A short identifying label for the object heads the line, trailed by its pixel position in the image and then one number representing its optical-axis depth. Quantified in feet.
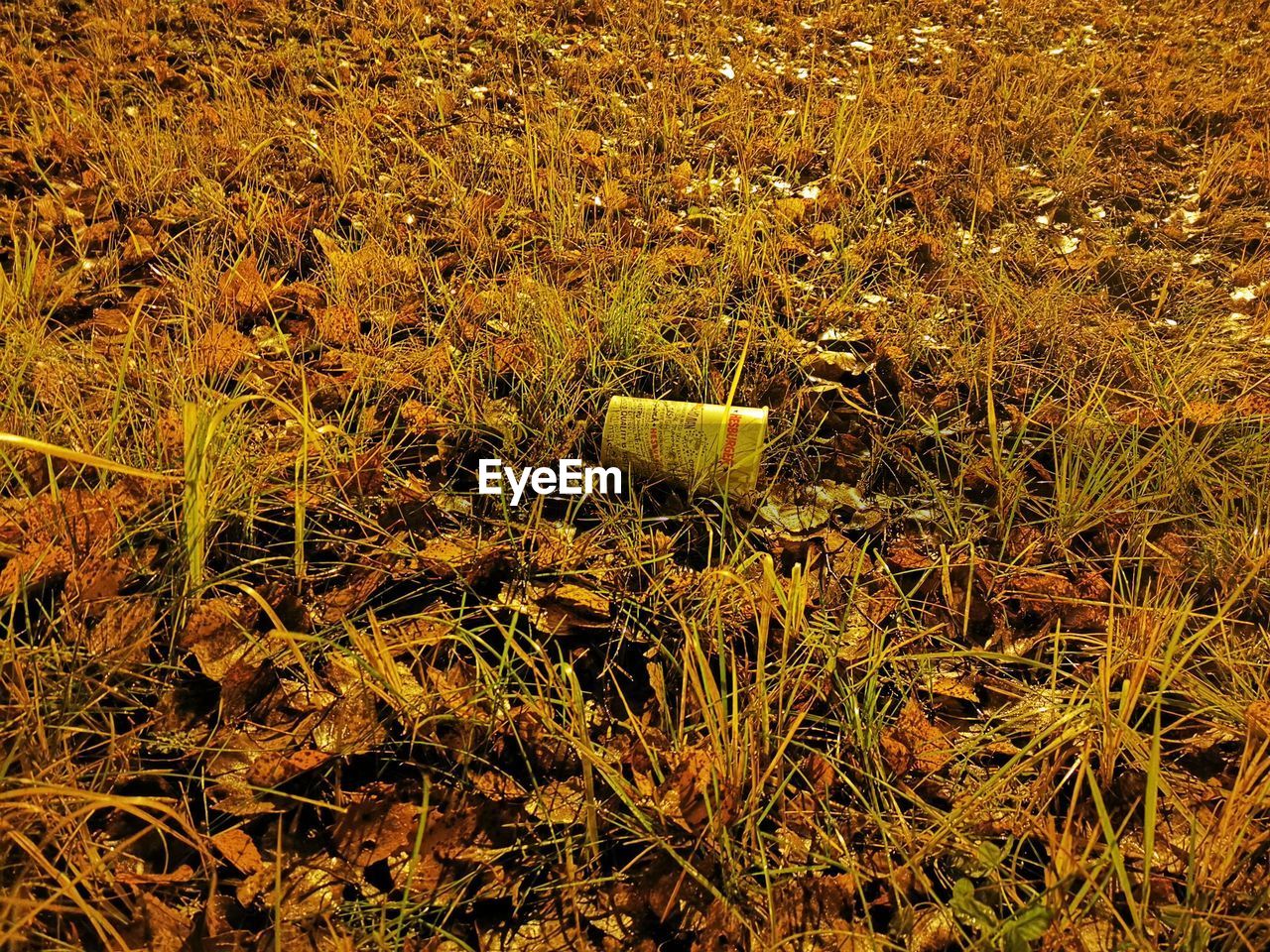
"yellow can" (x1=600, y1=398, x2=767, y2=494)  4.46
